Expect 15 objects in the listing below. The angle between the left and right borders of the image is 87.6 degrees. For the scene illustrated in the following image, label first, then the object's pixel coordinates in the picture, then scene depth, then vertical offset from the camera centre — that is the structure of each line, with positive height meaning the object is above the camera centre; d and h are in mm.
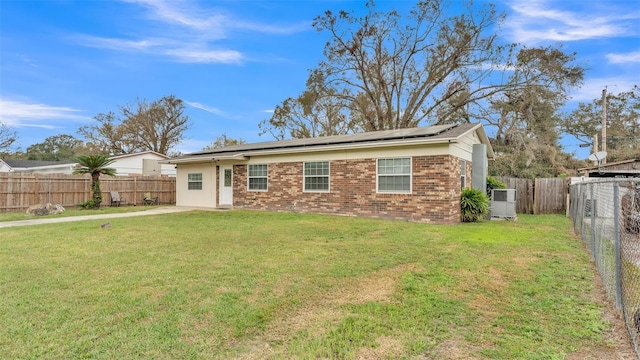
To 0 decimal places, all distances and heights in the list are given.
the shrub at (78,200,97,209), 15861 -1043
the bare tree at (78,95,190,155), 35250 +5944
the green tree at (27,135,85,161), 46031 +4858
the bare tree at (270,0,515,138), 22594 +8921
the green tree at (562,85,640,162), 26969 +5457
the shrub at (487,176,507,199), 14086 +37
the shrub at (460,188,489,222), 11320 -656
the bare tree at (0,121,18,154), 31200 +4288
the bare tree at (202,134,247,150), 36781 +4741
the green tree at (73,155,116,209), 15606 +632
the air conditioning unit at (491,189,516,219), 11984 -649
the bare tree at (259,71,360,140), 27312 +6297
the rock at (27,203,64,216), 12975 -1063
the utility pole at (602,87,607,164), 18875 +3935
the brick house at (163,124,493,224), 10656 +438
